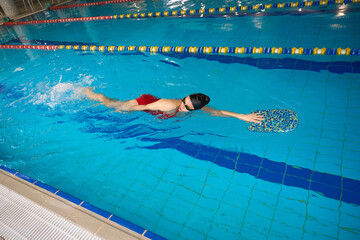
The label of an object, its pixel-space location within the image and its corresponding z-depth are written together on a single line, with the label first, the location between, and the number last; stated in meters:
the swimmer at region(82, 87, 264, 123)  2.69
